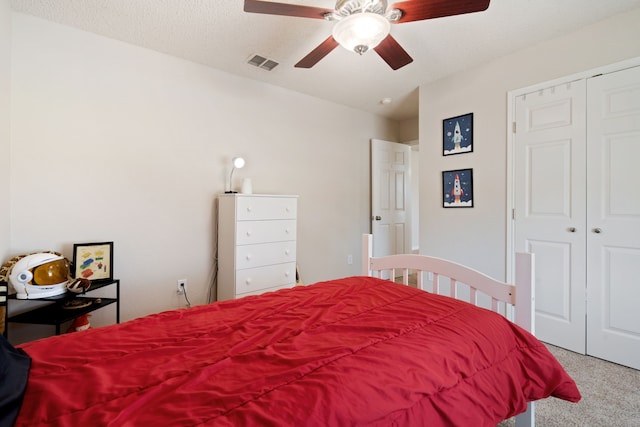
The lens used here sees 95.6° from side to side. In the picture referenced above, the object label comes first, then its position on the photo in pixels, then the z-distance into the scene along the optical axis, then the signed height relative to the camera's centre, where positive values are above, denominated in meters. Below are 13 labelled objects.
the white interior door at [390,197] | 4.07 +0.25
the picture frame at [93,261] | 2.08 -0.35
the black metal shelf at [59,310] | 1.71 -0.62
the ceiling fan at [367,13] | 1.44 +1.05
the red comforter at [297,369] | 0.69 -0.46
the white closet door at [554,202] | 2.24 +0.10
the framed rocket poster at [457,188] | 2.87 +0.26
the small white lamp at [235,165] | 2.74 +0.47
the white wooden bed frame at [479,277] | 1.21 -0.32
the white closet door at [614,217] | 2.01 -0.02
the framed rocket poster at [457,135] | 2.86 +0.81
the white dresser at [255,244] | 2.51 -0.27
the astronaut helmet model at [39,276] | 1.75 -0.39
